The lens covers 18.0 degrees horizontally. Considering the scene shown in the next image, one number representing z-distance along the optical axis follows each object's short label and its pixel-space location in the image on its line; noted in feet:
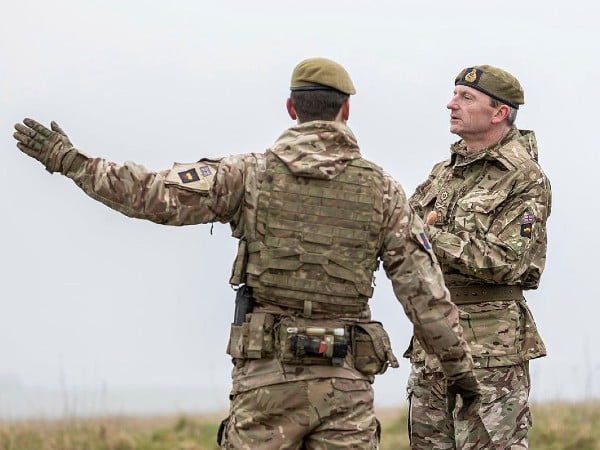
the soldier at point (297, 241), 27.66
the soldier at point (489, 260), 35.61
